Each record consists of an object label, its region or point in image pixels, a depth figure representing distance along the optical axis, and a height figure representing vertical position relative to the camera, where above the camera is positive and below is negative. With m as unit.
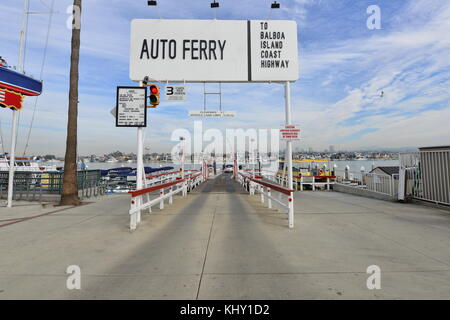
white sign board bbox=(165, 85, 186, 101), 7.95 +2.56
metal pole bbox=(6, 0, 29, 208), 10.33 +0.74
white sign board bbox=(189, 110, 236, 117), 8.48 +2.01
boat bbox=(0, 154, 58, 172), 25.19 +0.56
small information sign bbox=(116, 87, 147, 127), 7.23 +1.85
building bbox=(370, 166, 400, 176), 16.52 -0.03
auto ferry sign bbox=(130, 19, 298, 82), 7.96 +4.07
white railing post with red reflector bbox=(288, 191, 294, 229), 6.70 -1.17
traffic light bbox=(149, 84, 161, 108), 7.34 +2.30
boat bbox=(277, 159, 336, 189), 23.77 -0.27
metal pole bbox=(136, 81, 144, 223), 7.09 +0.29
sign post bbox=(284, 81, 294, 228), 7.37 +0.70
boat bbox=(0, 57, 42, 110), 10.40 +3.78
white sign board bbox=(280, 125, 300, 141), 7.15 +1.13
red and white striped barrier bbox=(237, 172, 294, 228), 6.71 -0.93
